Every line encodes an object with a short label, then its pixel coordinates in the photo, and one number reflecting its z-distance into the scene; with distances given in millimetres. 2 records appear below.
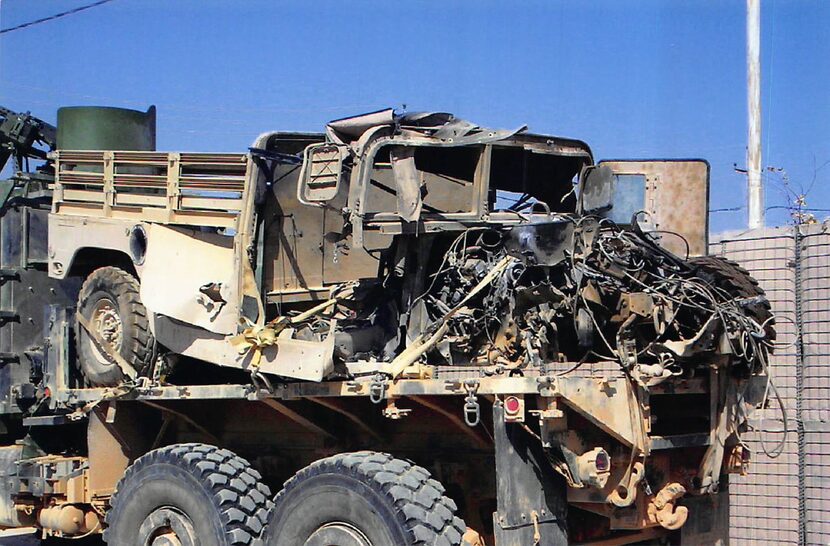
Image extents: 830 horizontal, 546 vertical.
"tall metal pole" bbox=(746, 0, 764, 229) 14711
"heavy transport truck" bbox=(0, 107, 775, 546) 6555
